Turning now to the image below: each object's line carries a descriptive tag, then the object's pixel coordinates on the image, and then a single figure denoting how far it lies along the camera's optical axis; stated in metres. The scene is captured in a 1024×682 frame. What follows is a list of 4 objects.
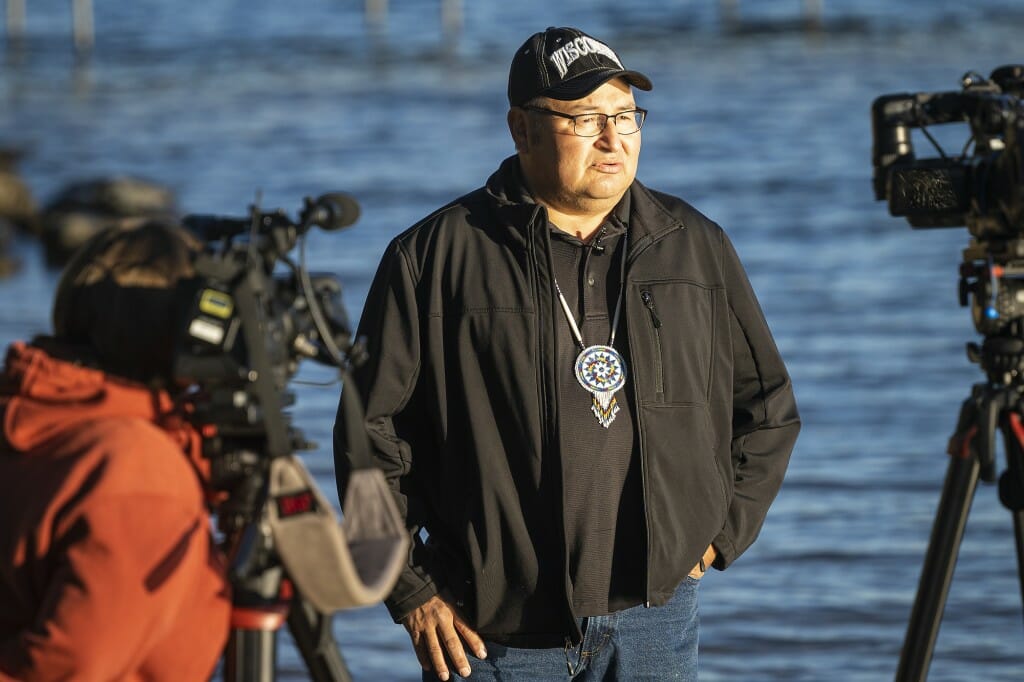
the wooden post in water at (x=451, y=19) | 54.50
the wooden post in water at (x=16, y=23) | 59.10
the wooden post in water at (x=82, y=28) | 56.53
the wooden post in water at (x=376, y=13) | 58.25
